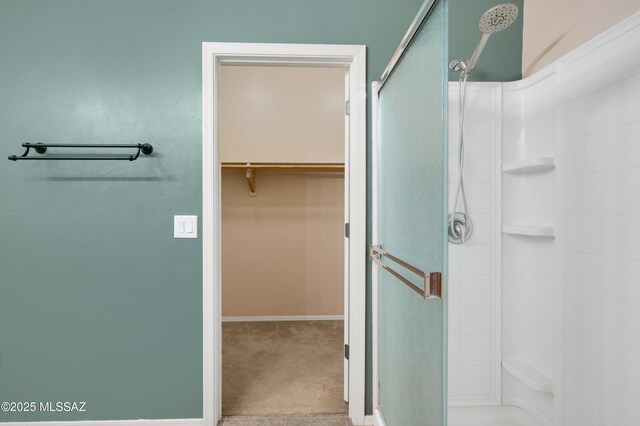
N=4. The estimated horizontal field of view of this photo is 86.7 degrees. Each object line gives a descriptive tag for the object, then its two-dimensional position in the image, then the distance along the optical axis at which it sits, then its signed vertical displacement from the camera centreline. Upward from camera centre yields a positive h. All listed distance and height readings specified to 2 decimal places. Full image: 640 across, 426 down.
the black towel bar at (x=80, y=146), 1.66 +0.30
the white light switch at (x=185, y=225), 1.76 -0.07
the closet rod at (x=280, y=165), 2.99 +0.41
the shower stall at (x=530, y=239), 1.16 -0.12
